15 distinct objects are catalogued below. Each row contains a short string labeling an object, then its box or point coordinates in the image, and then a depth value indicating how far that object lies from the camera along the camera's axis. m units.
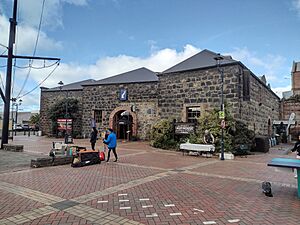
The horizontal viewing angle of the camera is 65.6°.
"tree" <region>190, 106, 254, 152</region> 12.73
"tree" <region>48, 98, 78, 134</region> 25.92
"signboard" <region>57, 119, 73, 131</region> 24.02
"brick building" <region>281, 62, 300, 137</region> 25.22
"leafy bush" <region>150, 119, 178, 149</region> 15.61
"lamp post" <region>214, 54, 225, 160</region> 11.36
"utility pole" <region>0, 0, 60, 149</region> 13.74
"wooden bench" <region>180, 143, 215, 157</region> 12.17
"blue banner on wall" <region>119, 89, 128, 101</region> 22.12
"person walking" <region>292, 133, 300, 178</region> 6.73
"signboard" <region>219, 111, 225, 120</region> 11.56
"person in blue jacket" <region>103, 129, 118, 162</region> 9.98
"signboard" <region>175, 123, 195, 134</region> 14.73
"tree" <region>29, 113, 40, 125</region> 51.78
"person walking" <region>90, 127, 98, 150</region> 11.94
